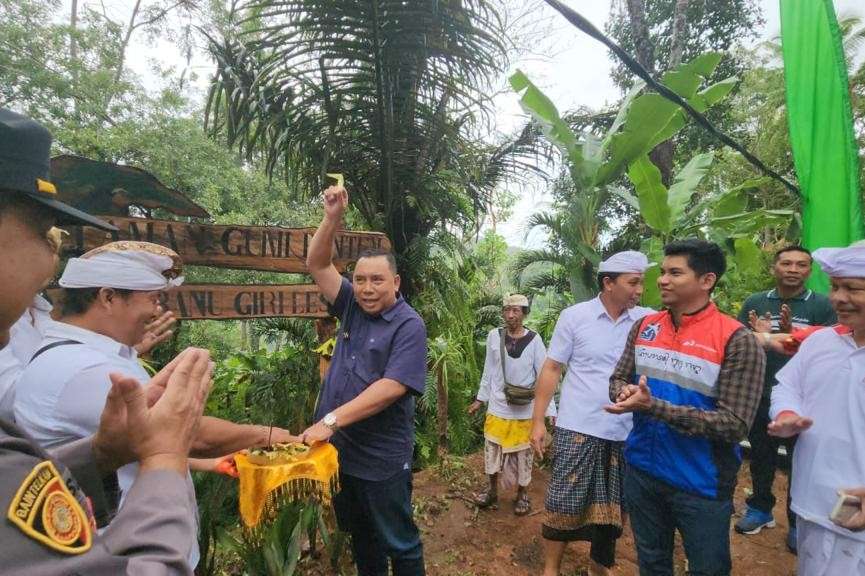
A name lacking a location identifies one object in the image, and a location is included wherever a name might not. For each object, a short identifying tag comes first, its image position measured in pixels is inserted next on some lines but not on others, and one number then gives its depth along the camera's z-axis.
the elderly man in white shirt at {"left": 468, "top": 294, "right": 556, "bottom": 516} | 3.79
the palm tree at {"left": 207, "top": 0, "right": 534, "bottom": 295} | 3.08
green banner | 3.70
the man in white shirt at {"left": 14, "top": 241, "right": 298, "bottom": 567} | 1.12
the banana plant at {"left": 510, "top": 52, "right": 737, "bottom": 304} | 3.85
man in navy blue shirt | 2.04
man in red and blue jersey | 1.82
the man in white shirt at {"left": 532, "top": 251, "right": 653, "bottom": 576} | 2.48
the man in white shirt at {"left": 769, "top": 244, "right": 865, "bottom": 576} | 1.58
